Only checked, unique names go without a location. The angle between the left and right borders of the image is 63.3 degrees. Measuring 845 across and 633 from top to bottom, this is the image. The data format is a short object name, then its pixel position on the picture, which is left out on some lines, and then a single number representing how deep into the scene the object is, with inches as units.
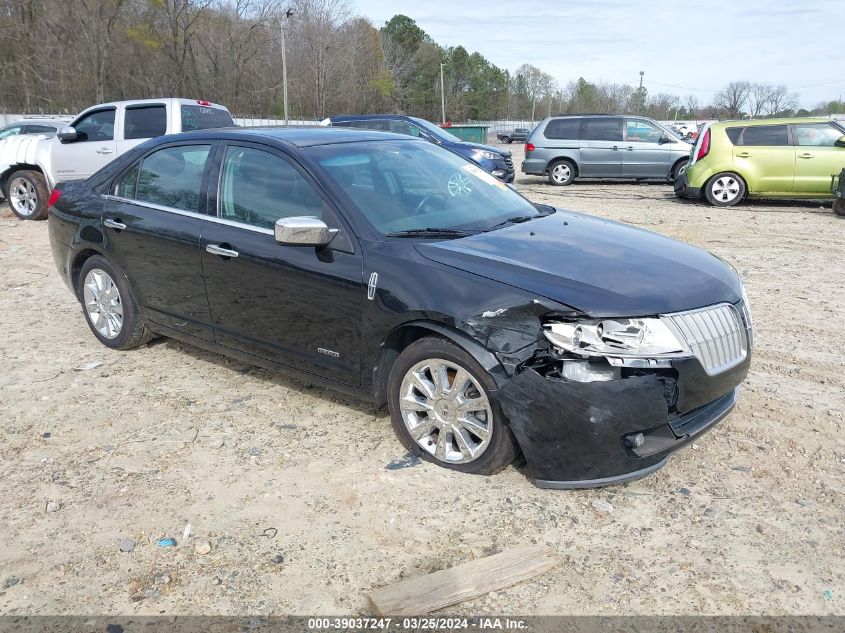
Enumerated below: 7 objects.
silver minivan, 664.4
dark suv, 608.7
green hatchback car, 494.3
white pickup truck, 419.2
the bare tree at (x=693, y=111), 4062.0
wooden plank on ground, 100.7
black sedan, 120.3
